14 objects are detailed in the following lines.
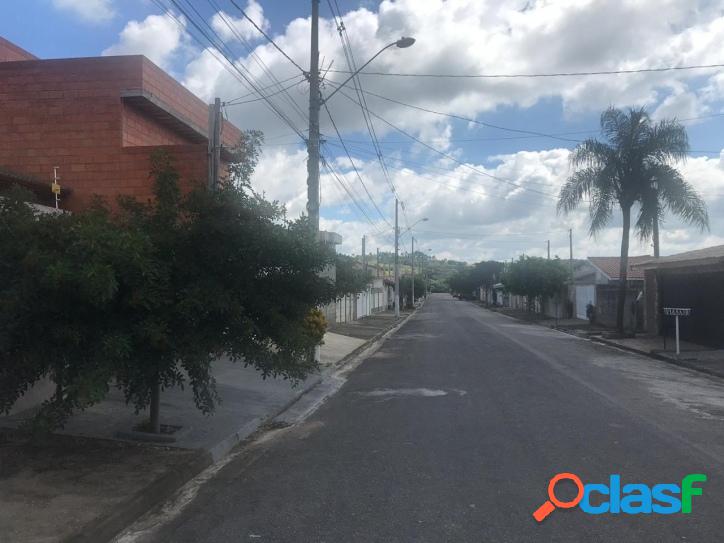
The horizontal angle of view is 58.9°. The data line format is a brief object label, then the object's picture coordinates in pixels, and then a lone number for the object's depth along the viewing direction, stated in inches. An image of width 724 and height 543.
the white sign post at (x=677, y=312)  698.0
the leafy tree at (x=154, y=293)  219.5
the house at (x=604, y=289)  1225.4
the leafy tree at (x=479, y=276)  3764.3
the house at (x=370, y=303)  1467.8
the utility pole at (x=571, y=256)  1736.3
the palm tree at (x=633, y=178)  949.2
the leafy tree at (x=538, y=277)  1688.9
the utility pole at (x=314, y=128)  570.9
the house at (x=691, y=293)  810.2
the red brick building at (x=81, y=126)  522.6
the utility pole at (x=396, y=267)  1736.0
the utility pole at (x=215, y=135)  468.8
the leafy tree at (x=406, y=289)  2920.0
